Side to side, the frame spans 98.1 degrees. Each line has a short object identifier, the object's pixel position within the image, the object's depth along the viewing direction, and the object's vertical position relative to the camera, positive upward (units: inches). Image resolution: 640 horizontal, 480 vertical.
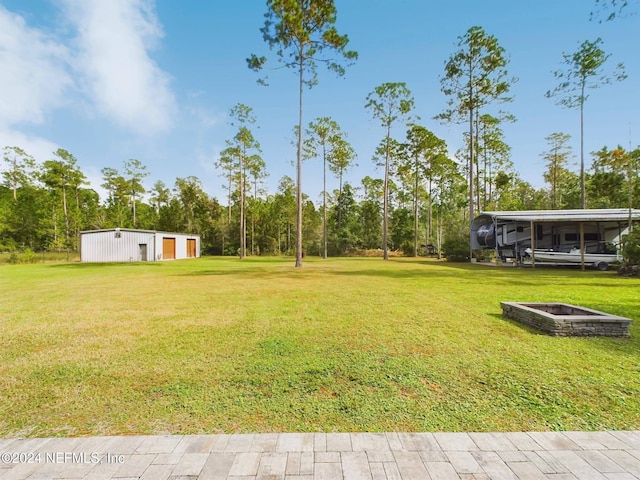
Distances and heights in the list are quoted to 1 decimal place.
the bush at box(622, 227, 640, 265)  414.3 -14.5
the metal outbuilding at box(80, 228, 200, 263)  909.8 -8.0
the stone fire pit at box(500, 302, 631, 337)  157.4 -49.5
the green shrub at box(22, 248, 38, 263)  863.6 -41.1
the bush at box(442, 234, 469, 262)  764.0 -22.9
